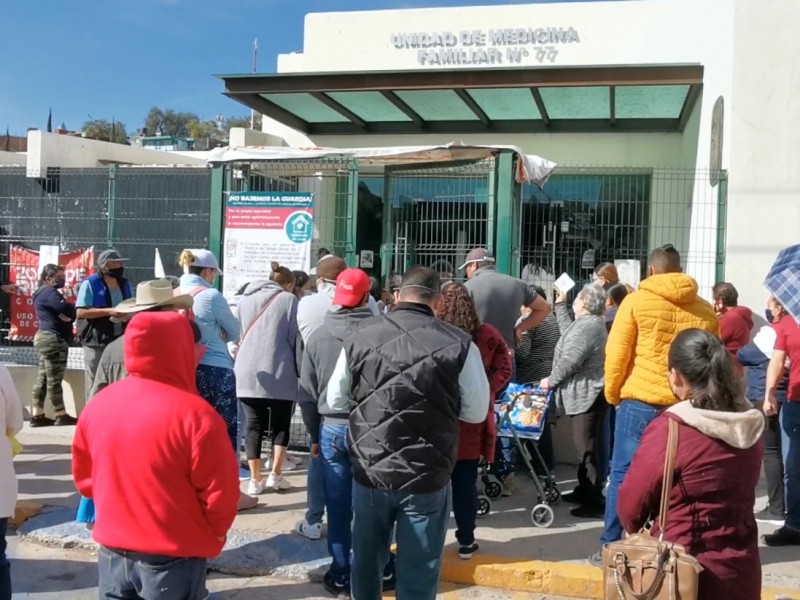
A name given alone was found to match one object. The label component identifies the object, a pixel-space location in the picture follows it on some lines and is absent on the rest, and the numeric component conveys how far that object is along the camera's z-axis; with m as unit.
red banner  9.47
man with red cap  4.35
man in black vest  3.35
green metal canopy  11.53
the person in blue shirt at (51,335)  8.55
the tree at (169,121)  68.06
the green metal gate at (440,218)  8.25
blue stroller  5.76
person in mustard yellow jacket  4.61
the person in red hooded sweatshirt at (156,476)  2.81
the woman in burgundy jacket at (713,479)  2.67
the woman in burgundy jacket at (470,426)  4.89
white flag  8.68
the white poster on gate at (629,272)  9.65
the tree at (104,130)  45.49
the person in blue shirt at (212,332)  5.66
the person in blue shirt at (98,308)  7.80
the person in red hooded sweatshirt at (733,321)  6.23
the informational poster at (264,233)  7.95
